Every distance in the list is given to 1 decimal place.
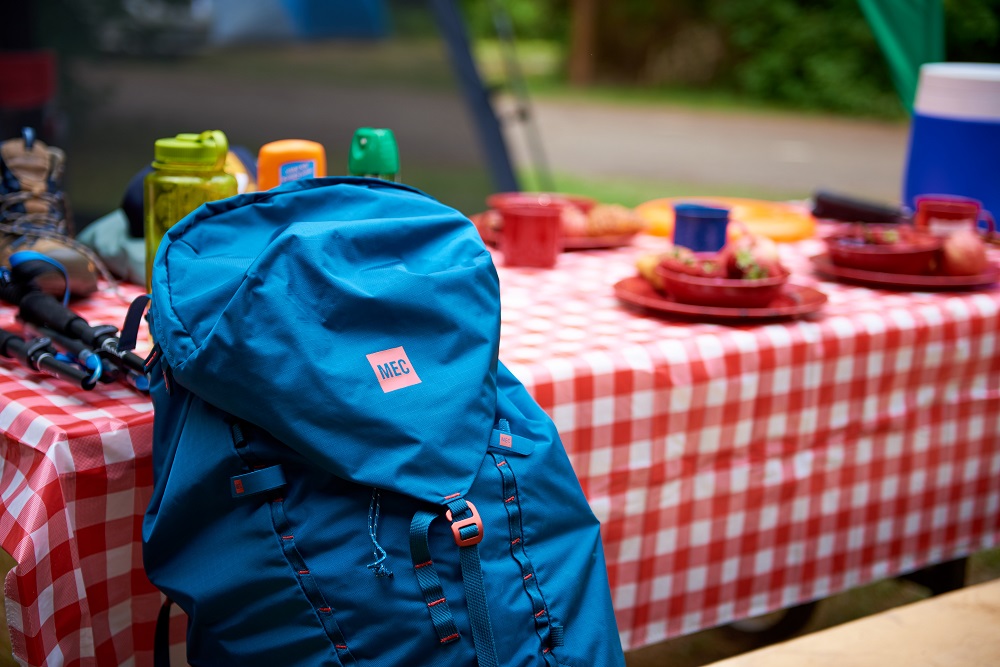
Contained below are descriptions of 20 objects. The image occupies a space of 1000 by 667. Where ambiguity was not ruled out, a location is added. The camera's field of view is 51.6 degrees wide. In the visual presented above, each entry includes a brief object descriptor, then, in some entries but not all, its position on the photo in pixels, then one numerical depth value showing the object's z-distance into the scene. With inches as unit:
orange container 58.9
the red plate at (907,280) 74.1
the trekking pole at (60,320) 48.4
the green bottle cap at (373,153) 60.3
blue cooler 91.2
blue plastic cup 77.7
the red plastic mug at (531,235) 75.4
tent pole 142.9
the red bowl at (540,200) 84.7
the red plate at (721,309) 65.2
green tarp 113.5
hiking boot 58.5
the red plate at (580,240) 82.7
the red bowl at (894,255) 74.9
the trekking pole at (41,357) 47.8
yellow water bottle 53.2
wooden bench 53.0
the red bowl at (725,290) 65.5
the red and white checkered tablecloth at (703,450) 45.7
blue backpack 39.4
